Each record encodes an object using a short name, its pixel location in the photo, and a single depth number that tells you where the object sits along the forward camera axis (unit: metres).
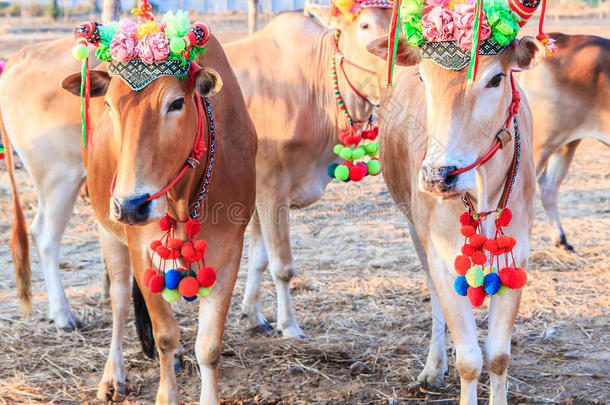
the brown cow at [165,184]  3.05
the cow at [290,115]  5.04
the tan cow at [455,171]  2.90
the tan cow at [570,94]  6.48
